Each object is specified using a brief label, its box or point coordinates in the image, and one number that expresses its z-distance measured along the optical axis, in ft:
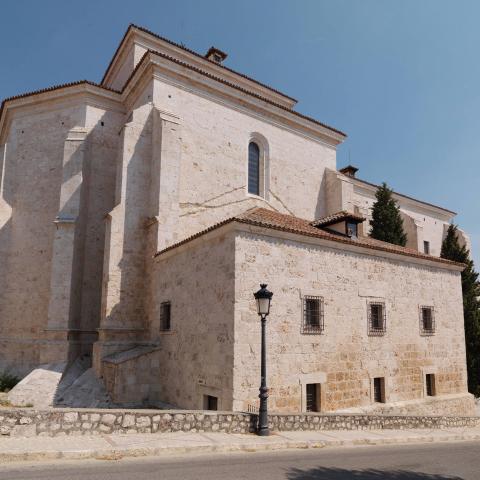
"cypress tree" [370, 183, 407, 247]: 76.00
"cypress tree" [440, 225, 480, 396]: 62.49
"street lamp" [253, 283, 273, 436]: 25.34
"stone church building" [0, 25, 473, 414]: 35.35
